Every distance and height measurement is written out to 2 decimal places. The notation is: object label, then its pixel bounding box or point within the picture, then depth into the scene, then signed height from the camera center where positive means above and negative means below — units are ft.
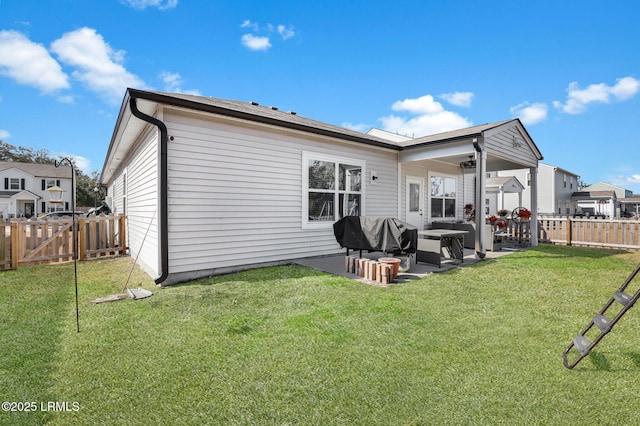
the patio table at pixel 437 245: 21.76 -2.69
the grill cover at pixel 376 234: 18.24 -1.57
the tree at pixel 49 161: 126.82 +23.94
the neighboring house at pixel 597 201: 99.66 +2.93
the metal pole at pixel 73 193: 10.44 +0.57
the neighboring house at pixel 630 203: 126.52 +2.92
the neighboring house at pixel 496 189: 50.60 +3.72
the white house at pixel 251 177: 17.56 +2.40
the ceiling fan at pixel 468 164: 34.87 +5.45
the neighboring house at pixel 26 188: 95.55 +7.44
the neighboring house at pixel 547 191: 87.51 +5.65
